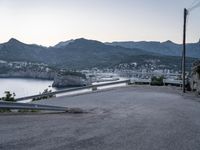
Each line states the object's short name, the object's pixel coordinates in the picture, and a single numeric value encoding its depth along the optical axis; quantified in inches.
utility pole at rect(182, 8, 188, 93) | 569.2
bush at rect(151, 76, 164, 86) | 745.7
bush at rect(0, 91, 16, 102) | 367.8
